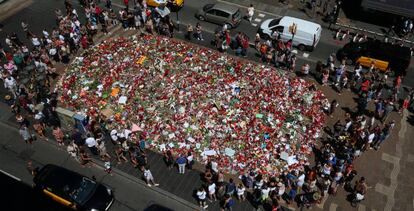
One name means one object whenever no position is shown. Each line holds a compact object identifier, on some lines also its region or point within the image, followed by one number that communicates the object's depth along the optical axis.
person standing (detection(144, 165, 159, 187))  20.78
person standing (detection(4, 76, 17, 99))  26.03
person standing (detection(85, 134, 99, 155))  22.20
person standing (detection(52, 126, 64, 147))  22.98
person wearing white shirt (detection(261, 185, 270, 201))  19.53
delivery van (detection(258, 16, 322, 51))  30.14
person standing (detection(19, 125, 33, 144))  22.95
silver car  32.53
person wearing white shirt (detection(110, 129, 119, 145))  22.95
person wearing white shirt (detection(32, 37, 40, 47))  29.91
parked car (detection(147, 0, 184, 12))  34.72
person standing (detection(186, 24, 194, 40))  31.10
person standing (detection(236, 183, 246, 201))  19.92
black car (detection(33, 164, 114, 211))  19.84
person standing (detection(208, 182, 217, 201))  19.88
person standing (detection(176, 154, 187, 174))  21.47
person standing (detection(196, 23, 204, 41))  31.03
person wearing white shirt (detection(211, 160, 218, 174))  21.16
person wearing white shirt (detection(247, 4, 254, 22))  33.59
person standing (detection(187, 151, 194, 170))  21.66
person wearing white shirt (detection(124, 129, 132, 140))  23.32
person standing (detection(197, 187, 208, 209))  19.61
